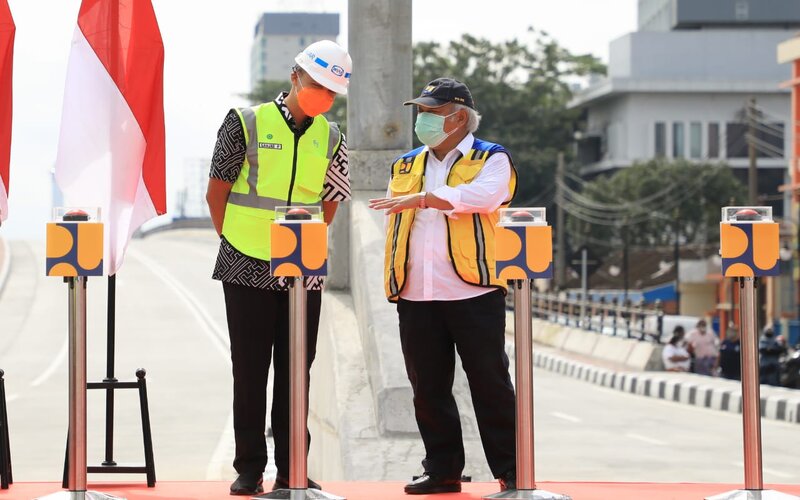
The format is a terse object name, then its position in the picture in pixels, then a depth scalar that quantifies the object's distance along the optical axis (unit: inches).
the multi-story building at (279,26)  7765.8
